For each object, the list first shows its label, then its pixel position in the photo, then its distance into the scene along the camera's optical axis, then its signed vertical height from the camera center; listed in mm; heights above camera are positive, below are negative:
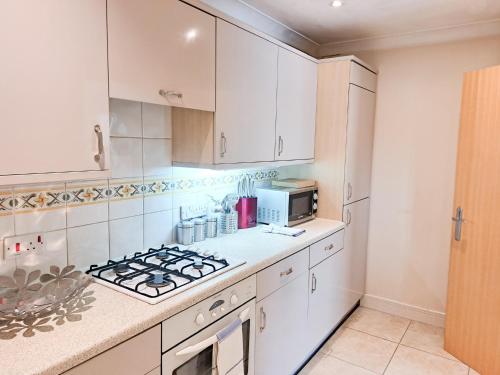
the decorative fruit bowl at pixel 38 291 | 1307 -544
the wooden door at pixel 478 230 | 2367 -458
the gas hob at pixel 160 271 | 1529 -546
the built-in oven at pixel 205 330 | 1442 -757
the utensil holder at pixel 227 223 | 2469 -450
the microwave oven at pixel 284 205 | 2688 -363
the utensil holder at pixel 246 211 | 2631 -399
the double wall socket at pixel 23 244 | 1474 -380
